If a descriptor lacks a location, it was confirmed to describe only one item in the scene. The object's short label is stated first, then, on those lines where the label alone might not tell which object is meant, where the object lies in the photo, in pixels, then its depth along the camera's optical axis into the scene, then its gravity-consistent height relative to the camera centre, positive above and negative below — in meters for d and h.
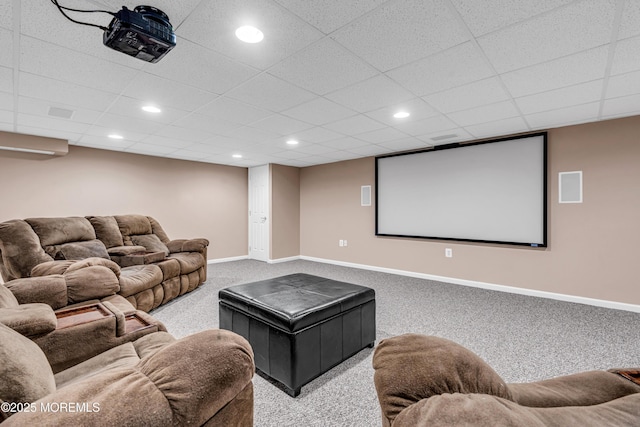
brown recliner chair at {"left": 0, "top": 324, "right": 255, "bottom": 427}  0.58 -0.42
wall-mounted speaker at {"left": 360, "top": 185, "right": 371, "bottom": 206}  5.91 +0.35
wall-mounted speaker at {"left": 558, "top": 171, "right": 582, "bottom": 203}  3.73 +0.33
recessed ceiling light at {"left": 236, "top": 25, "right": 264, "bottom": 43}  1.75 +1.12
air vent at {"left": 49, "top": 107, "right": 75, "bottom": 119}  3.09 +1.11
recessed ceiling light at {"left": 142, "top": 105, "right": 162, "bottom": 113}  3.02 +1.11
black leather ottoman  1.90 -0.83
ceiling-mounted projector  1.42 +0.91
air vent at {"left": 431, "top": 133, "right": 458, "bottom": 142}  4.21 +1.13
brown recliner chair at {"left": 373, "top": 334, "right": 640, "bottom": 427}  0.56 -0.43
